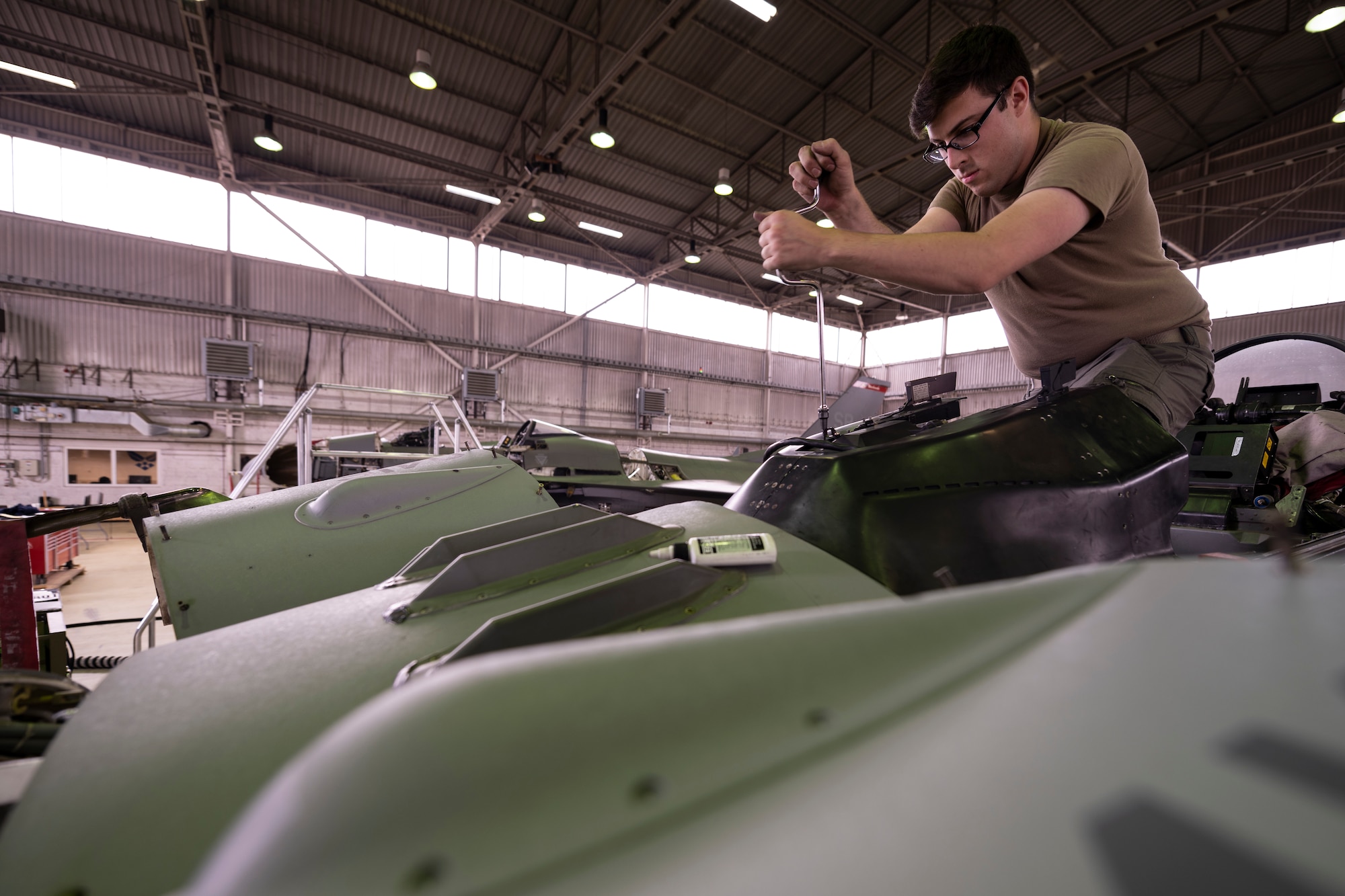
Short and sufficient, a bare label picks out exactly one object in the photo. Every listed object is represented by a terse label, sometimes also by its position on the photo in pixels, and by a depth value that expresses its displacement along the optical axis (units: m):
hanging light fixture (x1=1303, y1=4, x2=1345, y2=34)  7.09
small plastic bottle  1.10
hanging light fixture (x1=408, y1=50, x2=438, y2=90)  8.37
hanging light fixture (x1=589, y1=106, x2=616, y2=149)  9.63
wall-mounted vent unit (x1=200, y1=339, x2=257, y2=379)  11.33
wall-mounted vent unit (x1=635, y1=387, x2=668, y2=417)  16.39
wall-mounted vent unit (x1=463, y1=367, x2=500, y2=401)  13.59
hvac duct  10.39
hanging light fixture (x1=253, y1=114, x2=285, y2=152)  10.03
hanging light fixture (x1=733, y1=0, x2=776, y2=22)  7.34
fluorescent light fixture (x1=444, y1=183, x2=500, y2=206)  11.69
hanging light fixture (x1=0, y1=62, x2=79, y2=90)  8.63
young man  1.19
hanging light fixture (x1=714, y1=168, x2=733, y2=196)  11.88
